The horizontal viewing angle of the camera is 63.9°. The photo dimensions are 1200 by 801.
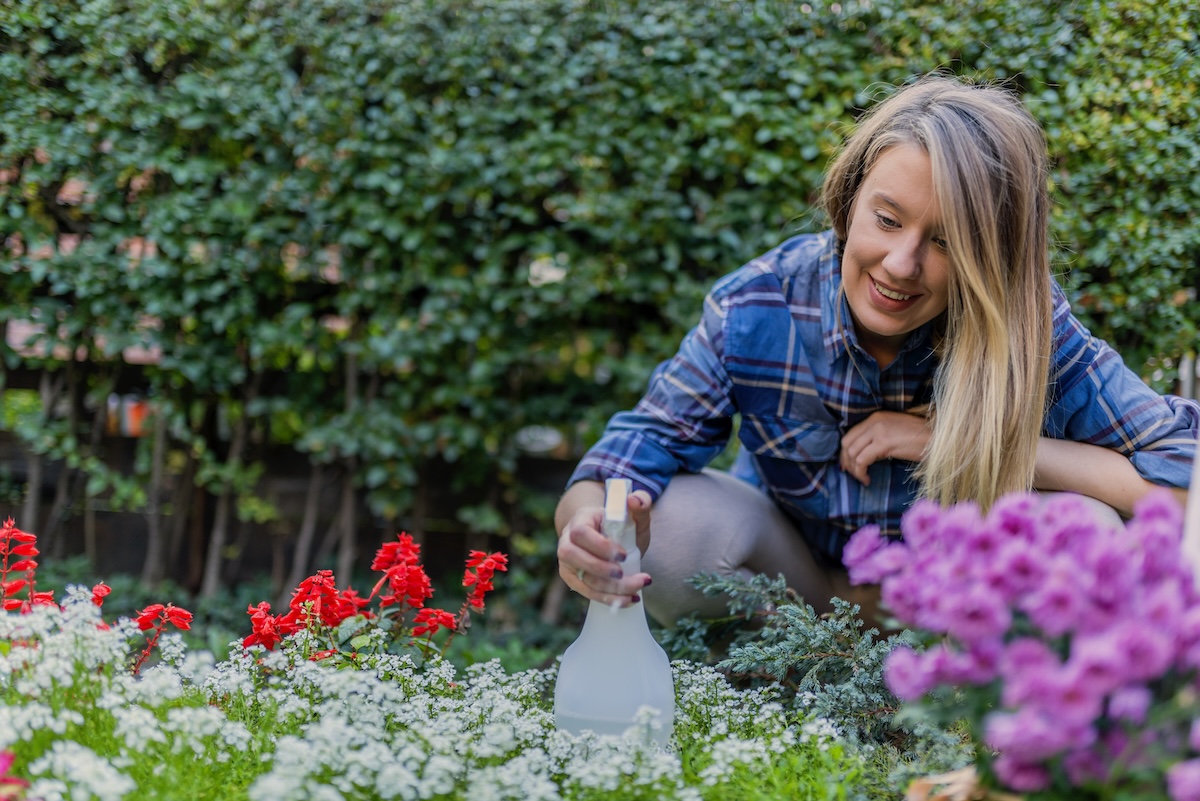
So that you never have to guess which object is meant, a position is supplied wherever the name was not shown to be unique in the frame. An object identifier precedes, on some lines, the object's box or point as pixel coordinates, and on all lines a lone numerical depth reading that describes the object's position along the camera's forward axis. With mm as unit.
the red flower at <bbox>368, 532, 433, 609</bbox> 1747
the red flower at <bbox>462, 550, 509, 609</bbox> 1802
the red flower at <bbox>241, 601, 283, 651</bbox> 1682
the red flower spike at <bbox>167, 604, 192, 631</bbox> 1593
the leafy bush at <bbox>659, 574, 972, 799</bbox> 1466
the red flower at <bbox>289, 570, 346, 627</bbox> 1693
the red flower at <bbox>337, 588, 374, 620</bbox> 1804
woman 1685
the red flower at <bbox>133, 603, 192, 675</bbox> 1600
